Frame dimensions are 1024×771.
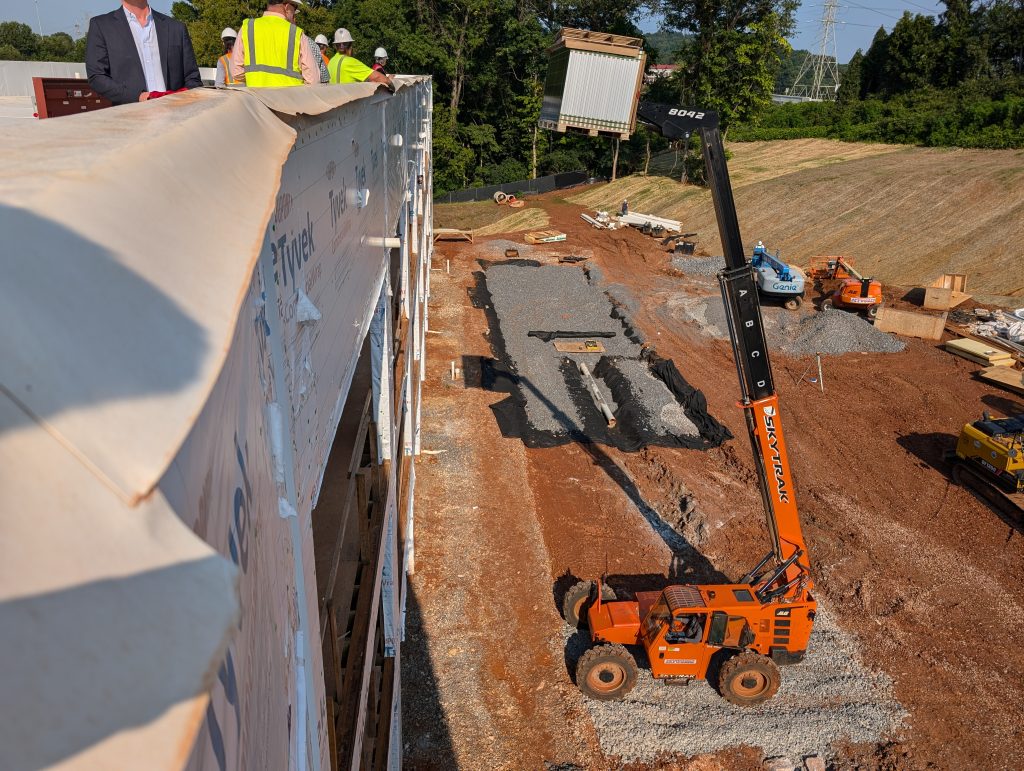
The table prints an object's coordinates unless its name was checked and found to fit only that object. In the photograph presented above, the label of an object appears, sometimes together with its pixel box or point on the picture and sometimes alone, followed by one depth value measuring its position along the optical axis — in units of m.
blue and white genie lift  20.12
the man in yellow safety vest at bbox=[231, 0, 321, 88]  4.74
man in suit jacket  4.19
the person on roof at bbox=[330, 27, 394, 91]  7.36
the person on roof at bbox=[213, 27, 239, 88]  4.99
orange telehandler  7.76
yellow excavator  11.44
